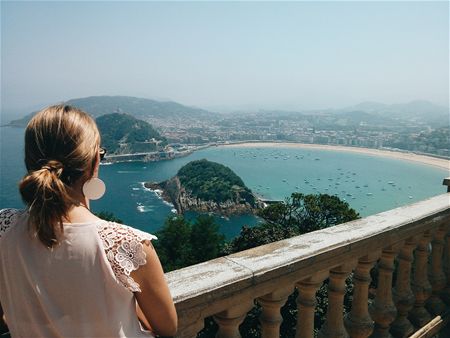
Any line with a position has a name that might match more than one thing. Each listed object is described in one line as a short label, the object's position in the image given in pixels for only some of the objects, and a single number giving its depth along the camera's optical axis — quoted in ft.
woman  3.28
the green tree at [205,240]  78.33
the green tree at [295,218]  55.16
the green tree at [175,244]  74.32
